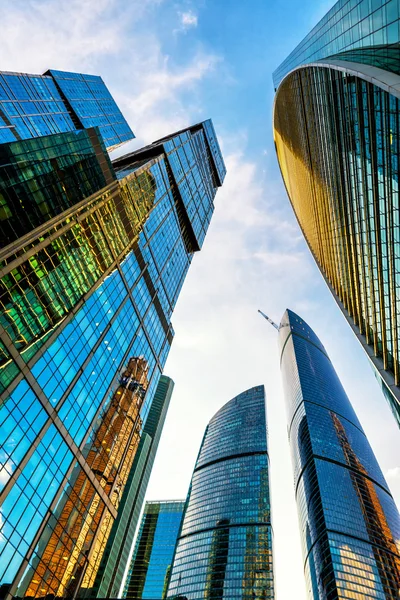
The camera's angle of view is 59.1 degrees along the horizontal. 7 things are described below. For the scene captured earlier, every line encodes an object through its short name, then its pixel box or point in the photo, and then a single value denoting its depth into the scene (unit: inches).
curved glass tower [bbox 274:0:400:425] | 1105.4
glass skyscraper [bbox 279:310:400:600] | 4891.7
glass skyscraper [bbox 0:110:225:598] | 1258.6
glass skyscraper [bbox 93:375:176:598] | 4808.1
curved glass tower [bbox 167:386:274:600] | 5797.2
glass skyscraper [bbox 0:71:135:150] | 2664.9
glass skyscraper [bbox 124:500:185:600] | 6974.9
